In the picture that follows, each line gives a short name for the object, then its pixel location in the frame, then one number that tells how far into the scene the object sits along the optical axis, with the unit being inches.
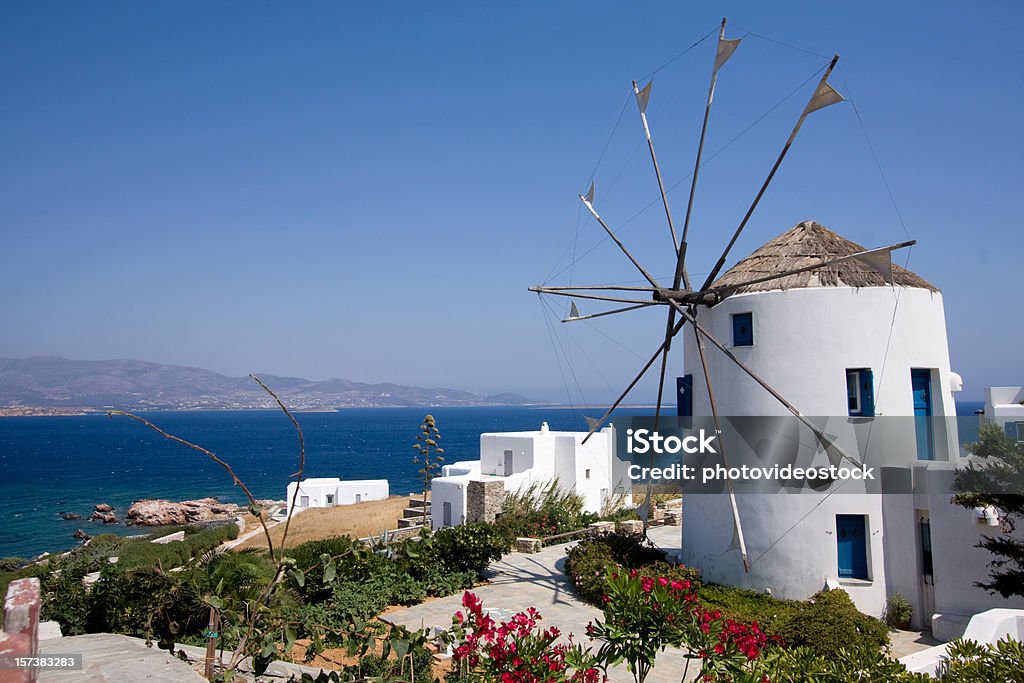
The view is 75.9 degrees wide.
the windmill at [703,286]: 451.8
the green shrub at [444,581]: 581.0
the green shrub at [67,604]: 446.9
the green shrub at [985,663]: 216.2
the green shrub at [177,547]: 922.1
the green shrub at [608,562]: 547.2
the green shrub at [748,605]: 471.5
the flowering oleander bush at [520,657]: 234.5
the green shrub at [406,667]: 312.0
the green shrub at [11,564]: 1202.0
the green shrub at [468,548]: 620.4
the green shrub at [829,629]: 413.1
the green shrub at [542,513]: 831.7
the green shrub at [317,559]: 498.0
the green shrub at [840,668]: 216.7
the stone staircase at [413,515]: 1100.0
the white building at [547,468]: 1044.5
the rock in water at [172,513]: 1955.0
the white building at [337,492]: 1632.6
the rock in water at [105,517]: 1983.3
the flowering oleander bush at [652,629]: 224.8
